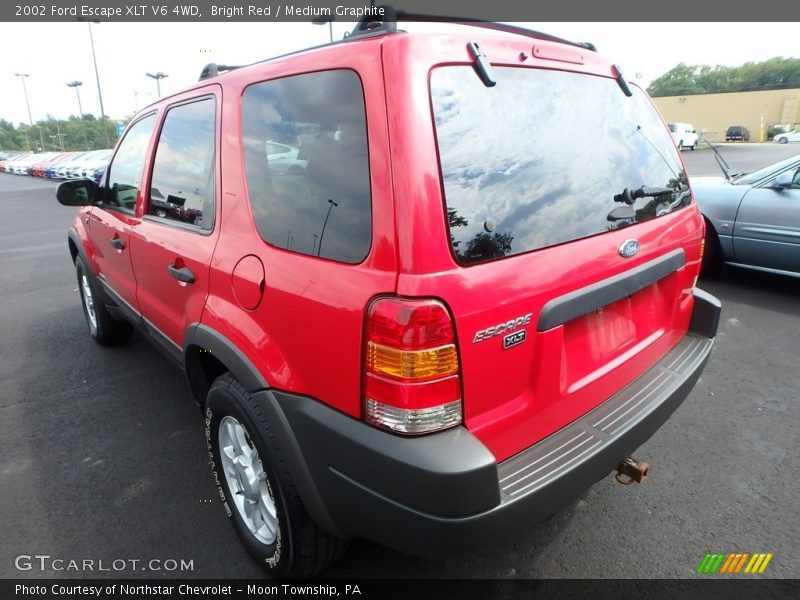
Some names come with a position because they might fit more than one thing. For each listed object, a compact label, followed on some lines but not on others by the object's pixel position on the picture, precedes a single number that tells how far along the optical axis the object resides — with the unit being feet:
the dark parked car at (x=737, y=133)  157.28
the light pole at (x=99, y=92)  88.38
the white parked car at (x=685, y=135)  109.40
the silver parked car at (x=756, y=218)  15.67
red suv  4.74
